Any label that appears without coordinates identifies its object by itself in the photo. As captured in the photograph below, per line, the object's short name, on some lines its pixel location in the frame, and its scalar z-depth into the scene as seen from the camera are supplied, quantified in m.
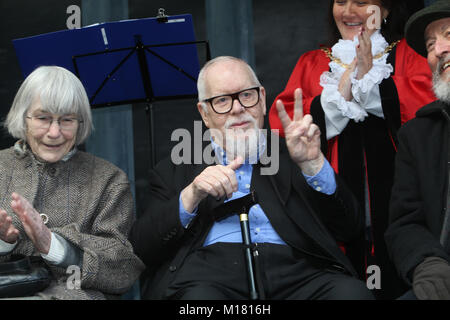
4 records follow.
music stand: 3.53
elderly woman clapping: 2.65
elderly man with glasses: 2.36
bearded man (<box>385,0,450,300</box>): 2.29
